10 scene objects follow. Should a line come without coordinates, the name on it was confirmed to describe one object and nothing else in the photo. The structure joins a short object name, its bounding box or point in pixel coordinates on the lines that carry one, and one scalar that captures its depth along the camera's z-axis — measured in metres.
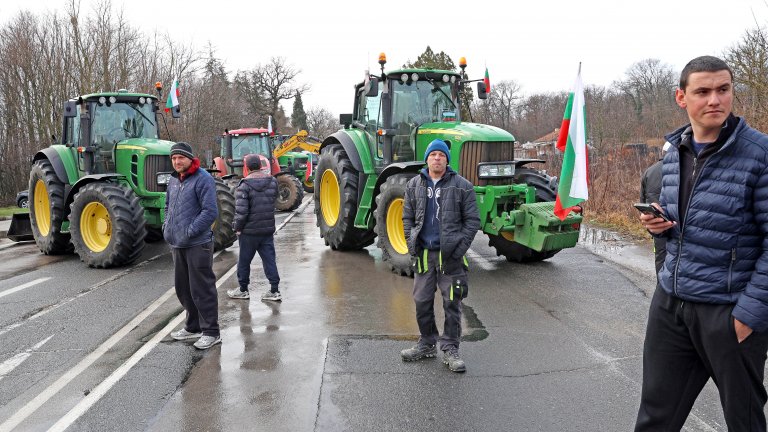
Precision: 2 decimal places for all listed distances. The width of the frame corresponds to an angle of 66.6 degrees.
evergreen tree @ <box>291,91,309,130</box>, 76.11
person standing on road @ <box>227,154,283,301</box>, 6.95
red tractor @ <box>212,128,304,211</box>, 19.02
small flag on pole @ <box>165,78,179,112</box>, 11.50
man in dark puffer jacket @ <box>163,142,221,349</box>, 5.27
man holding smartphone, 2.39
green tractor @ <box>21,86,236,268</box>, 9.08
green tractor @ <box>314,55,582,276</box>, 8.01
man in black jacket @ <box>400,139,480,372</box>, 4.68
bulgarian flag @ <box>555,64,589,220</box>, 6.59
